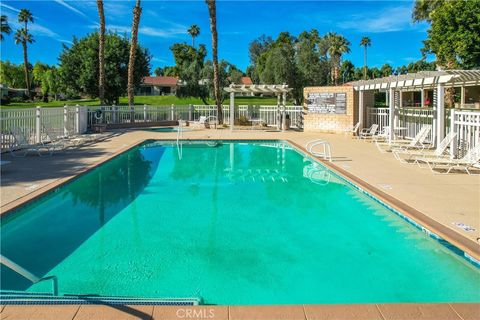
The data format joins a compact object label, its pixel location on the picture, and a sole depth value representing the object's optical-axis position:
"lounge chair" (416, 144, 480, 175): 9.64
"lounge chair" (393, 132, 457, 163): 10.76
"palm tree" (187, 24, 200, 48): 83.19
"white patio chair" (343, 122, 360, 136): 18.95
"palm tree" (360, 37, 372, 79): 86.66
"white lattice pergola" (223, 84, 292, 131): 21.80
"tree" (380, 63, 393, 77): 90.69
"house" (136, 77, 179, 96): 76.31
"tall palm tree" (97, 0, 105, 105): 24.31
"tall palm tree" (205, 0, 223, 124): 25.16
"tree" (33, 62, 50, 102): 72.38
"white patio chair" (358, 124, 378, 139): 17.51
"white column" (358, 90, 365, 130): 19.48
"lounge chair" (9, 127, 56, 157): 12.19
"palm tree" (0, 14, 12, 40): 59.18
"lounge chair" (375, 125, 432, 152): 12.78
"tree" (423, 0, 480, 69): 24.88
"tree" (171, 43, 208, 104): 40.88
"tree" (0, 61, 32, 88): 76.70
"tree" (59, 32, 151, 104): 29.77
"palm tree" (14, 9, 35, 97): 62.58
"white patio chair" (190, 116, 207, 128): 24.78
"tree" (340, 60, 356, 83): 86.14
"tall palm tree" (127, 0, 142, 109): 25.39
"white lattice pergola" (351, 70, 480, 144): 11.49
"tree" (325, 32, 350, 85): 64.46
